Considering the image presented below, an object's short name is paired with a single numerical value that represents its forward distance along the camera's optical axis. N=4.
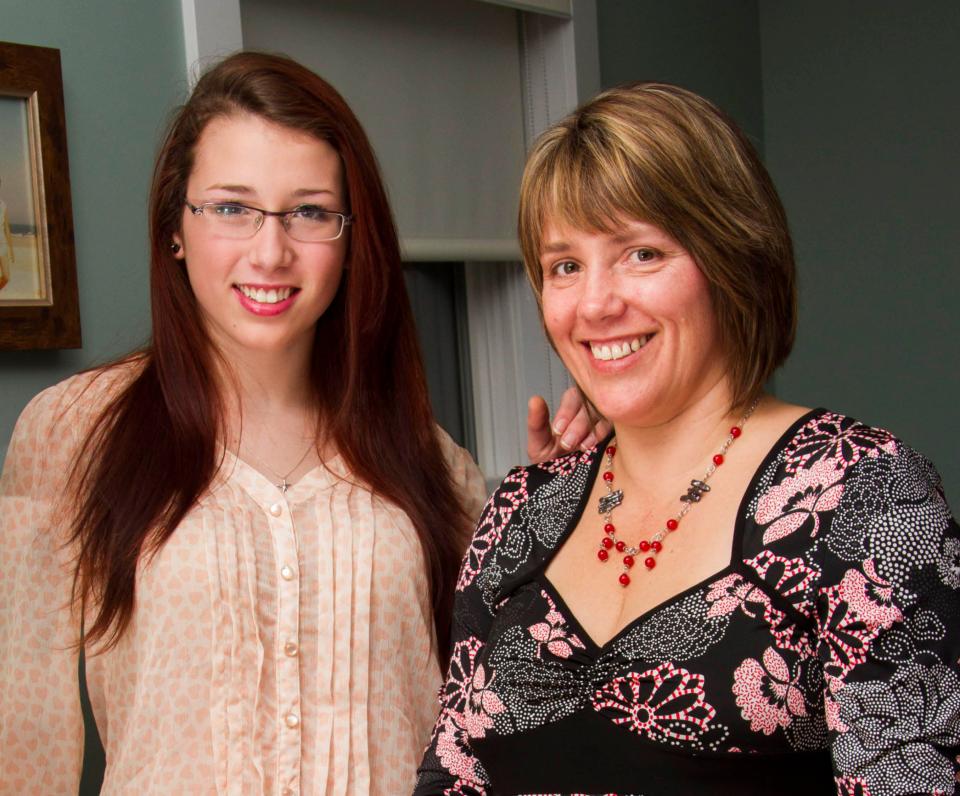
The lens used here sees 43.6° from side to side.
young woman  1.63
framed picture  2.04
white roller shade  2.80
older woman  1.07
